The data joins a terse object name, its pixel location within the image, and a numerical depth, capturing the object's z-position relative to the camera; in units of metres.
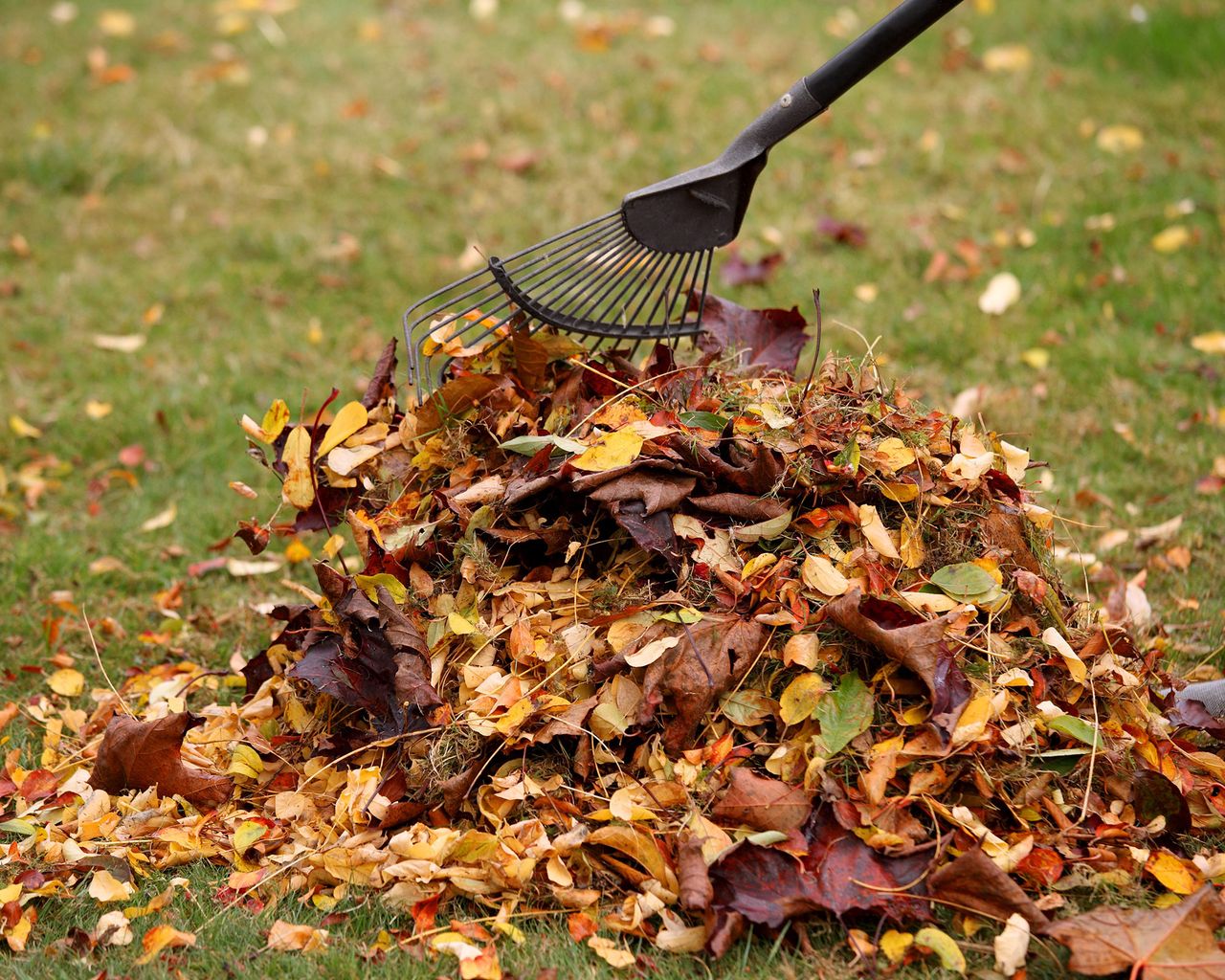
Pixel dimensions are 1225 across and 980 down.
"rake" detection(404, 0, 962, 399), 2.36
